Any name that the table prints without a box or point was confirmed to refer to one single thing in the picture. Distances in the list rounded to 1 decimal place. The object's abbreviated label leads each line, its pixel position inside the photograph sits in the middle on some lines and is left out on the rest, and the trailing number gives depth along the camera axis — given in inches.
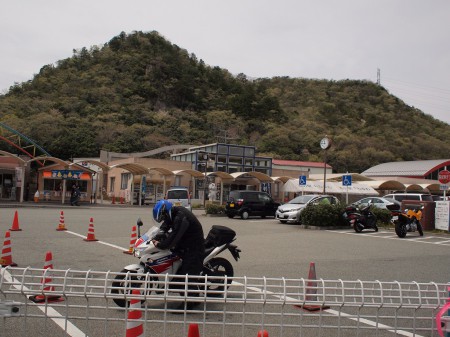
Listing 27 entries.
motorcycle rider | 237.9
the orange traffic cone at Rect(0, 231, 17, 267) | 343.0
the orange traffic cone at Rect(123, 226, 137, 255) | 430.3
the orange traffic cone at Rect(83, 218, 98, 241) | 527.0
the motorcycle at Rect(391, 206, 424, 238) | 698.8
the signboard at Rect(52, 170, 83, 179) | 1381.6
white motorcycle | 243.6
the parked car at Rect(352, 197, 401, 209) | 1112.0
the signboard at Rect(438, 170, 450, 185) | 751.7
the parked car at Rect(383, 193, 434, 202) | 1164.5
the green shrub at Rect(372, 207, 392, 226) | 872.9
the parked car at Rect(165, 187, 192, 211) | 1064.2
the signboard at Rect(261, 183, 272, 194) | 1854.1
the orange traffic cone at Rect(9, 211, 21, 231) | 592.1
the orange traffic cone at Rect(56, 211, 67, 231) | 630.5
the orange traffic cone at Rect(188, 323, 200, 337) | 111.8
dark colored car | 1028.5
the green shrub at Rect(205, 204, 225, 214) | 1095.6
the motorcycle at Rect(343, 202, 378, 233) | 765.3
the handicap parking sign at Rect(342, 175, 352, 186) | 905.5
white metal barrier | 116.2
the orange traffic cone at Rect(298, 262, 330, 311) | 243.2
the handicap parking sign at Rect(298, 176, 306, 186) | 1130.0
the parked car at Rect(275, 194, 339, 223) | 884.6
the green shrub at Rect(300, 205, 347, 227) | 807.1
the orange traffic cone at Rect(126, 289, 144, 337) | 116.5
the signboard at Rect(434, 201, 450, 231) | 781.3
